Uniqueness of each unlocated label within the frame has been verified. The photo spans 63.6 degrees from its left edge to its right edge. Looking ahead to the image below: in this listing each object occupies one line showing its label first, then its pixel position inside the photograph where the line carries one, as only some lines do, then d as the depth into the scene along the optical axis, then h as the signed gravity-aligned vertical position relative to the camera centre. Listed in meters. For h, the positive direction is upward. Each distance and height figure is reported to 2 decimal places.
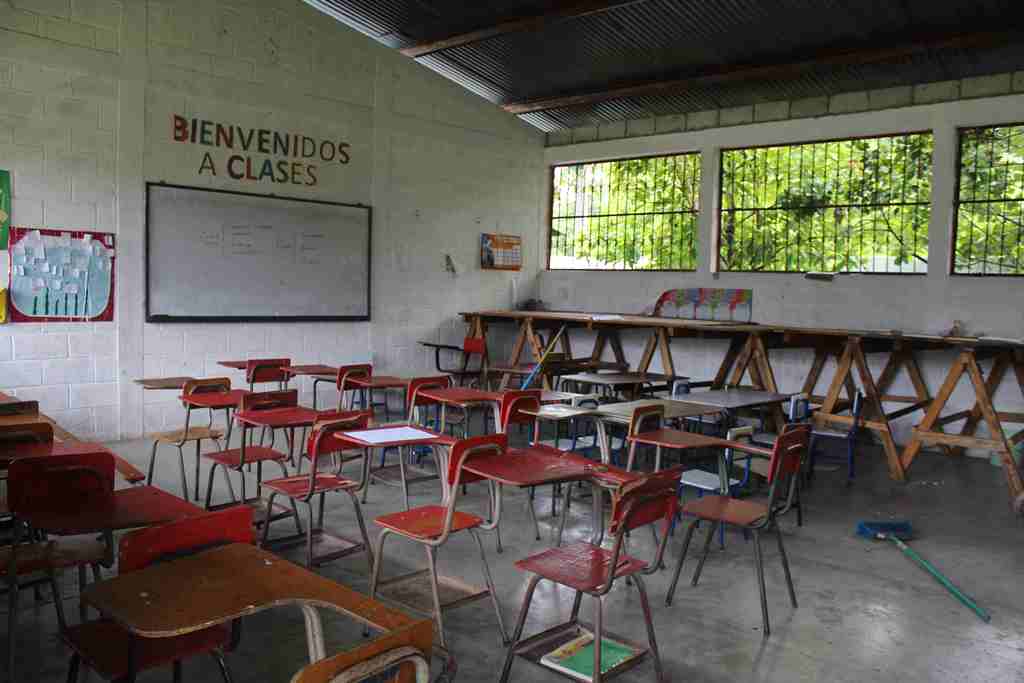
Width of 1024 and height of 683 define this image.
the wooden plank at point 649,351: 8.38 -0.41
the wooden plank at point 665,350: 8.20 -0.39
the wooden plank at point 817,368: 7.77 -0.50
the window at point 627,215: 9.31 +1.14
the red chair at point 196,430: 4.76 -0.78
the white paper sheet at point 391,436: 3.42 -0.57
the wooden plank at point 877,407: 6.33 -0.74
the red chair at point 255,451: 4.22 -0.80
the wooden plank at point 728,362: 7.96 -0.48
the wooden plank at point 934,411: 6.20 -0.71
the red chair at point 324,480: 3.61 -0.81
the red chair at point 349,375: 5.96 -0.53
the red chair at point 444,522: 3.00 -0.84
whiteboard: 7.13 +0.40
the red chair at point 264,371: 6.08 -0.53
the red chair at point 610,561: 2.67 -0.89
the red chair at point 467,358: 8.93 -0.59
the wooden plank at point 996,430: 5.67 -0.79
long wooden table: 6.17 -0.44
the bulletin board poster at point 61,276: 6.31 +0.15
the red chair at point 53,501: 2.47 -0.63
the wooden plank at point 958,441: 5.88 -0.89
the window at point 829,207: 7.82 +1.09
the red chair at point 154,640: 1.88 -0.87
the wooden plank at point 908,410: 6.79 -0.79
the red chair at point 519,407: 4.61 -0.56
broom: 4.13 -1.24
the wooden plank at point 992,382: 6.96 -0.53
